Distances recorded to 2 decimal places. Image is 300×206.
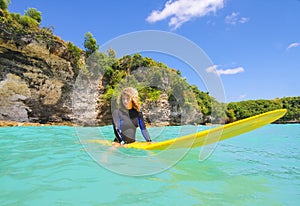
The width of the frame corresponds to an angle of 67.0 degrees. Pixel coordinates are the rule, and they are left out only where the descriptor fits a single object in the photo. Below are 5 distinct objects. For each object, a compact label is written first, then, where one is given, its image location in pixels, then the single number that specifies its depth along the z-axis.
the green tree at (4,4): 13.02
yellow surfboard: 3.51
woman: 4.15
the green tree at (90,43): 17.94
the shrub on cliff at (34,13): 15.01
